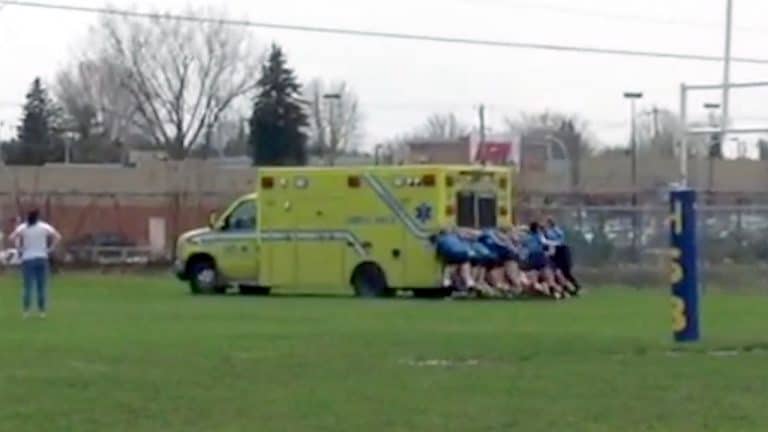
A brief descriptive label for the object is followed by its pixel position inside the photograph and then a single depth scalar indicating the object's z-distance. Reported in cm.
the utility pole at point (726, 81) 3108
